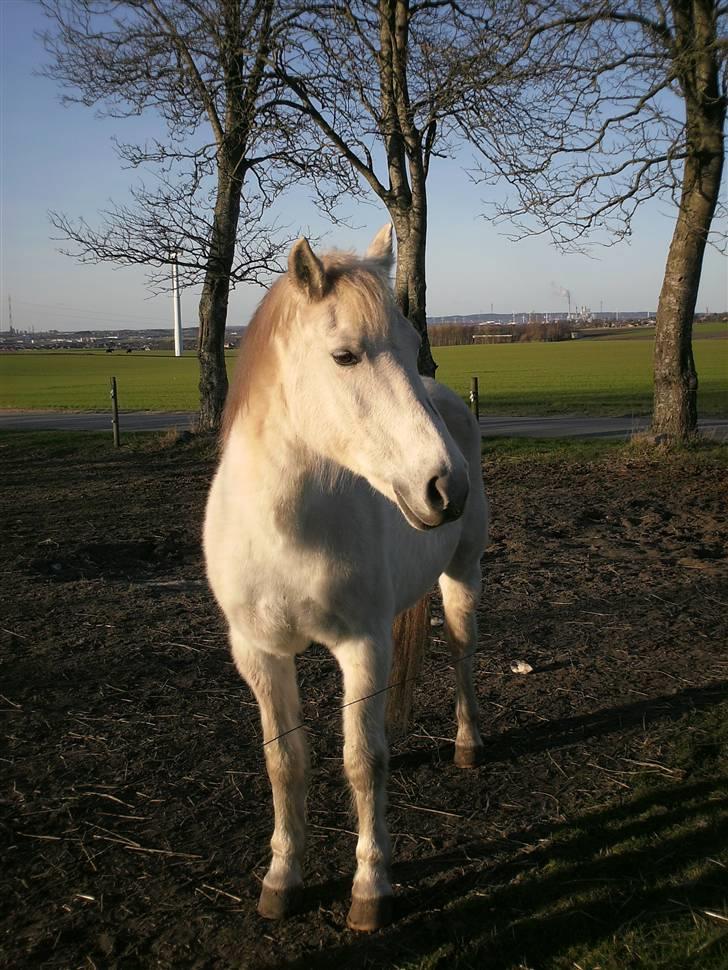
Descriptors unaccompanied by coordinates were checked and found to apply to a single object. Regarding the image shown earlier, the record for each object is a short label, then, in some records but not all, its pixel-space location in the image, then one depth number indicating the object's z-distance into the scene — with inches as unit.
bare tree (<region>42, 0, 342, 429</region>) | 491.5
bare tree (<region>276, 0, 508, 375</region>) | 456.1
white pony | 90.8
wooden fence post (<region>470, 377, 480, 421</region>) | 565.2
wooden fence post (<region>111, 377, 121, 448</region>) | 579.2
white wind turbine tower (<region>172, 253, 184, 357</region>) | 2000.5
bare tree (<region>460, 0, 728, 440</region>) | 435.2
